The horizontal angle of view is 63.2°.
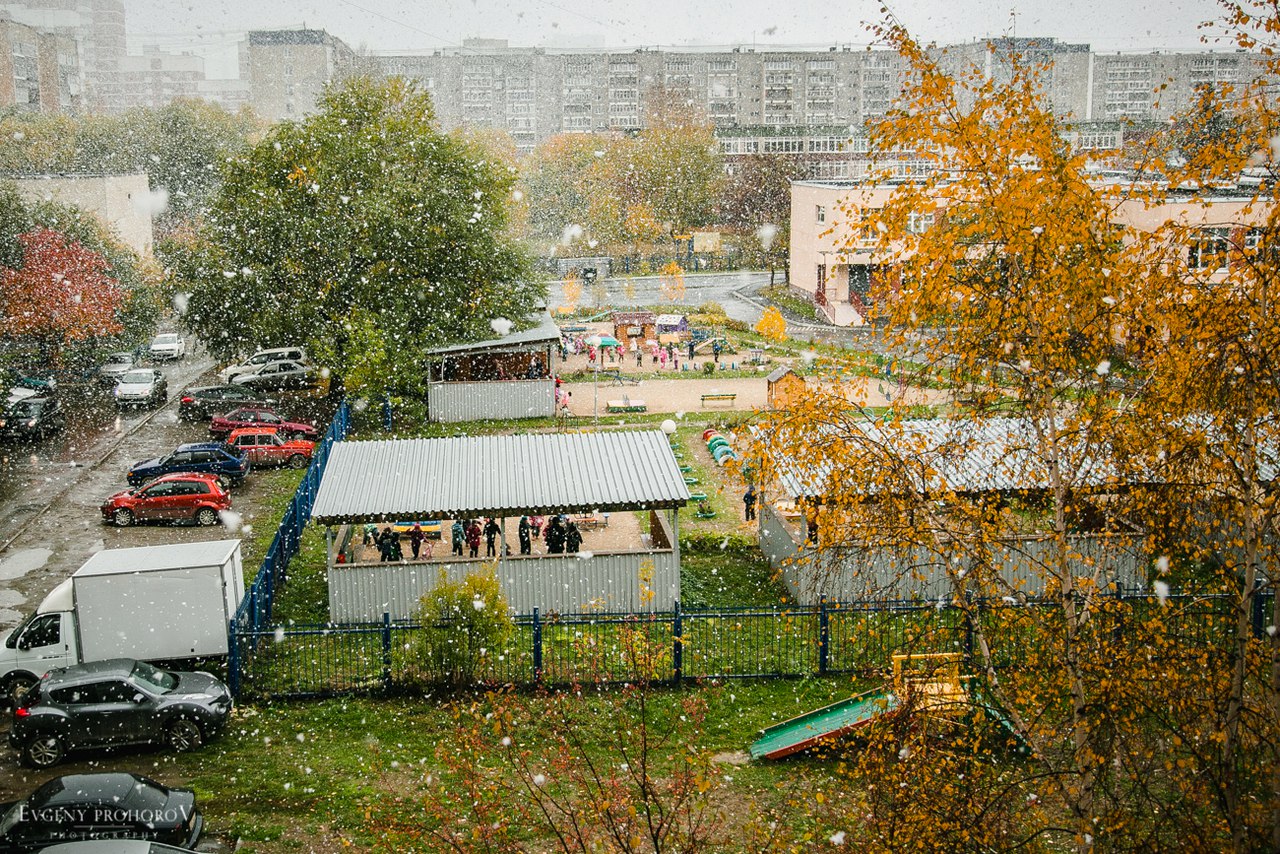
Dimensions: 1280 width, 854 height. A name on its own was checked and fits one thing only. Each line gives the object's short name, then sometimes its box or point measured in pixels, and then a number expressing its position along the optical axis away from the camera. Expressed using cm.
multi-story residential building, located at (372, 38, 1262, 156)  11956
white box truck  1466
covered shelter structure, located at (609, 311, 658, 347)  4634
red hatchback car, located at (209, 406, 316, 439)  2878
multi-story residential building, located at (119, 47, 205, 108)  17438
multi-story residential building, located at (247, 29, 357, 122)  12850
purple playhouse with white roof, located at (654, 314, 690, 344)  4388
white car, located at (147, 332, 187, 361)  4553
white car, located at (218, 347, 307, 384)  3841
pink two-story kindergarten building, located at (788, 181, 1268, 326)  3654
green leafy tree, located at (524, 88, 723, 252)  7869
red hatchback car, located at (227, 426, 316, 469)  2708
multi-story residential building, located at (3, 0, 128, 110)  16912
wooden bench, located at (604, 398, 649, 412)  3278
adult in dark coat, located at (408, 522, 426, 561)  1889
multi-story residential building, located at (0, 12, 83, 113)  9138
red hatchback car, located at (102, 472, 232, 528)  2291
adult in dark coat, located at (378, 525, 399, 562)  1778
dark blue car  2505
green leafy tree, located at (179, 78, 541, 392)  3167
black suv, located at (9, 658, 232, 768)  1267
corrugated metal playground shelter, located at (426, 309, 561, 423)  3256
